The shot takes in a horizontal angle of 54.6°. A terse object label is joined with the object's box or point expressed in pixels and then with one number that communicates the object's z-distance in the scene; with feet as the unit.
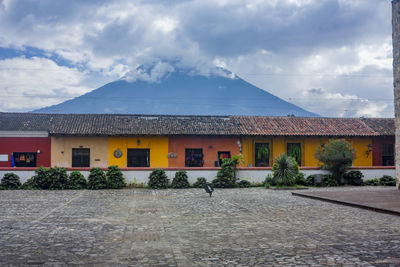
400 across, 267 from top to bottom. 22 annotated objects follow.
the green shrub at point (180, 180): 66.74
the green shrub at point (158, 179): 65.91
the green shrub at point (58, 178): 62.95
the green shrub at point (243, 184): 69.05
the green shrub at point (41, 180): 62.95
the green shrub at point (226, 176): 68.33
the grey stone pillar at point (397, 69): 59.00
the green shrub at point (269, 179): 69.50
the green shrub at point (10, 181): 62.34
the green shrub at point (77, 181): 63.87
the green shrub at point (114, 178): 64.75
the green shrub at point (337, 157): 69.72
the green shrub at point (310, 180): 70.69
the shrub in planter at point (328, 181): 70.49
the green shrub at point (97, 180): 64.03
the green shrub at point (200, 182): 67.72
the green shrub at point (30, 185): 62.95
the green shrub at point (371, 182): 71.41
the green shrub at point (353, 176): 71.77
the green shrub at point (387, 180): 71.31
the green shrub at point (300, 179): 70.33
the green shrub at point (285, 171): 66.49
